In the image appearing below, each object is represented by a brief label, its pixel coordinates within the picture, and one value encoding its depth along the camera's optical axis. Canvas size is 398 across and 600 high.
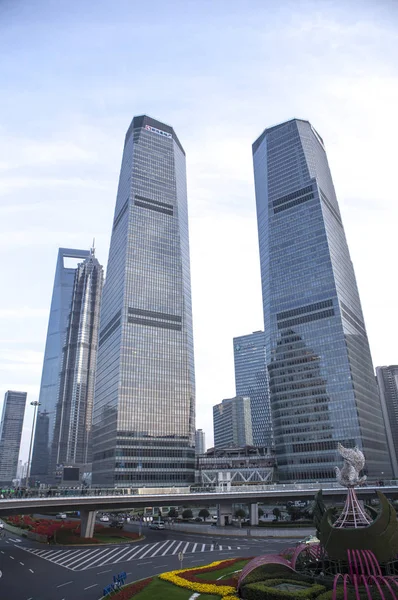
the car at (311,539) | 56.44
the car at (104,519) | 124.16
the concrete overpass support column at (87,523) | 75.00
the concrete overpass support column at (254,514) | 92.00
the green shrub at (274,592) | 27.38
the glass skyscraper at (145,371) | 161.75
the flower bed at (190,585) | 33.56
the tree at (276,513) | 109.48
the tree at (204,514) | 121.54
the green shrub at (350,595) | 24.84
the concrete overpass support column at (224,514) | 90.25
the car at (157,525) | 100.69
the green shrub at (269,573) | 31.98
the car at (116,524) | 99.12
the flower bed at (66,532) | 73.06
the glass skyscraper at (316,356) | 159.12
